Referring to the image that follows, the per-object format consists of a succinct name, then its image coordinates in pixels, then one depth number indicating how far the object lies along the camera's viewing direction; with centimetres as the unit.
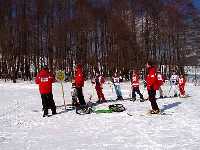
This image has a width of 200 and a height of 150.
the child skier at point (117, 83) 2216
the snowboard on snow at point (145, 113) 1565
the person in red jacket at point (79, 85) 1808
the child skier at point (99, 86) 2125
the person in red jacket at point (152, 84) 1580
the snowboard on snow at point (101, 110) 1648
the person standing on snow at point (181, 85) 2345
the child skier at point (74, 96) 1796
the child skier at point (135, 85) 2077
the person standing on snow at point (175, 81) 2431
